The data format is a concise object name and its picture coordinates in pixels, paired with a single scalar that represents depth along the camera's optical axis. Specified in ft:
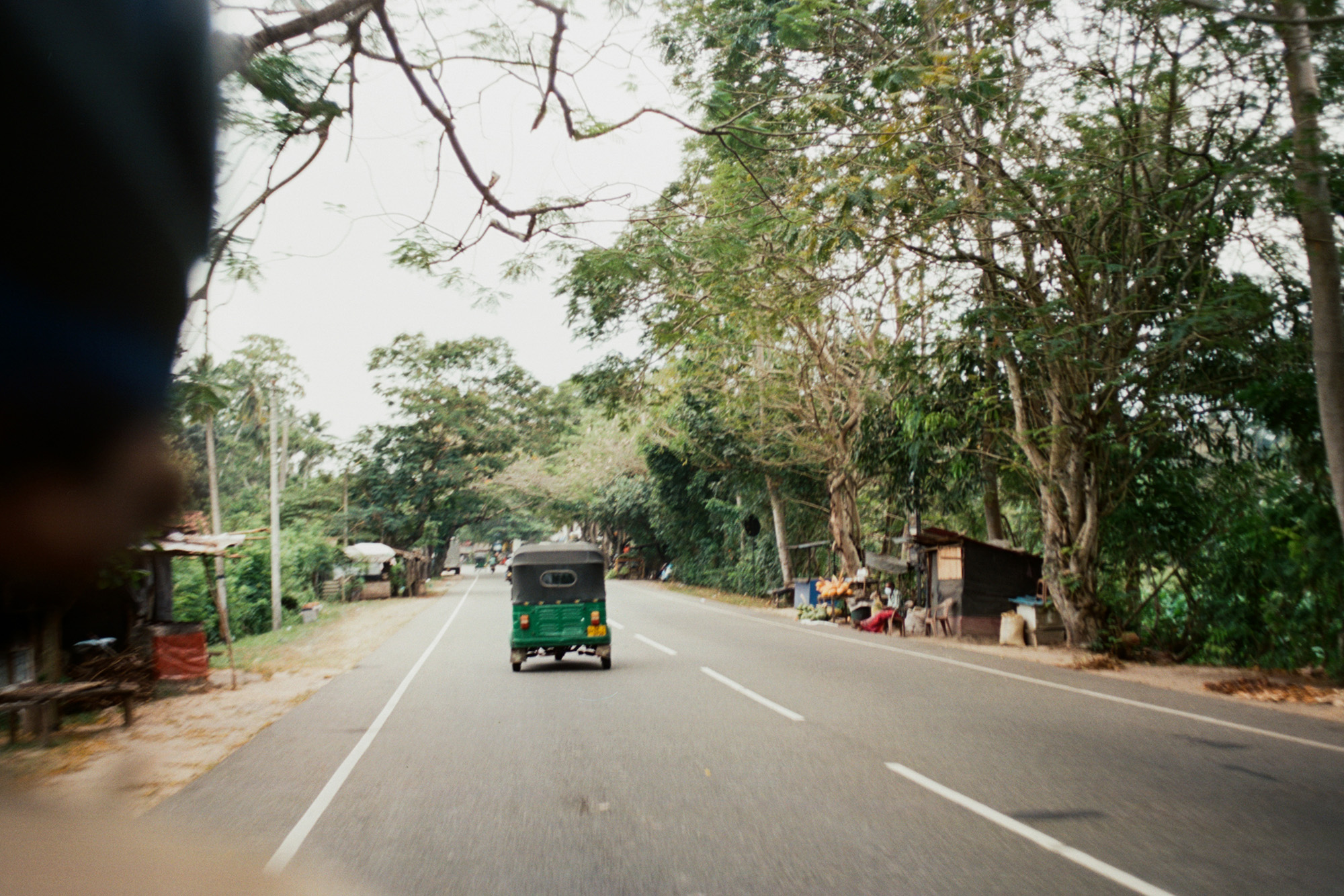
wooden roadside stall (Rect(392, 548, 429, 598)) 145.07
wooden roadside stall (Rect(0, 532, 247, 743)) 31.83
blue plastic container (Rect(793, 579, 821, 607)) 89.10
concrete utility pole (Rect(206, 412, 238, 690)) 46.70
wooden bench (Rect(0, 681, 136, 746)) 30.07
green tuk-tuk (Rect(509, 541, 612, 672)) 46.62
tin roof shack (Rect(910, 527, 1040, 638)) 63.21
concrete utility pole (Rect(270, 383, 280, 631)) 84.94
